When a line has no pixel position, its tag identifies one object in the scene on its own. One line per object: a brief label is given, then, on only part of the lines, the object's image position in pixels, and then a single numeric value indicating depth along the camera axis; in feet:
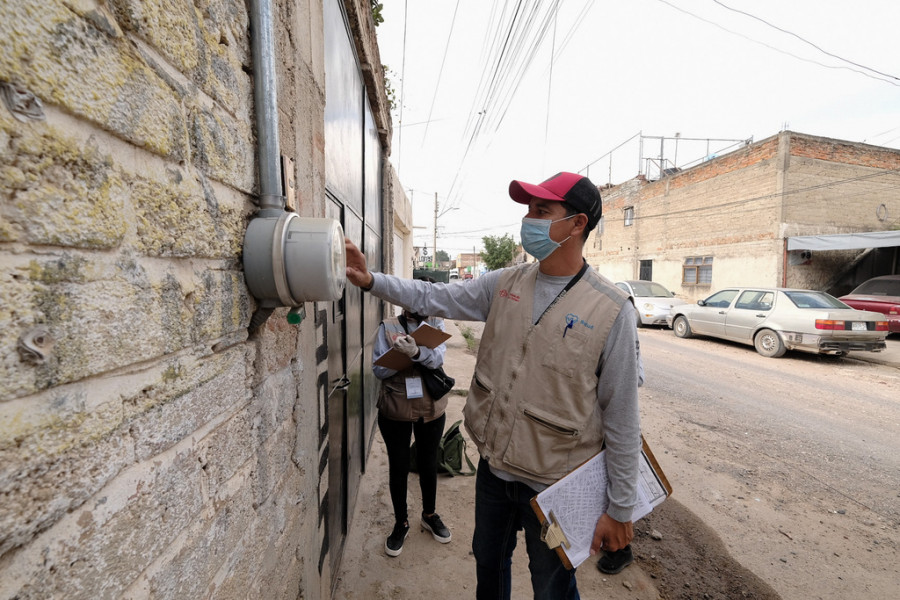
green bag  12.56
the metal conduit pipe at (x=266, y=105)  3.88
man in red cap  5.29
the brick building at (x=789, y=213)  44.70
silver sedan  24.59
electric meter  3.44
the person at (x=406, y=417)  9.05
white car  39.78
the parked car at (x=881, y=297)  31.30
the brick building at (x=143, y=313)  1.72
